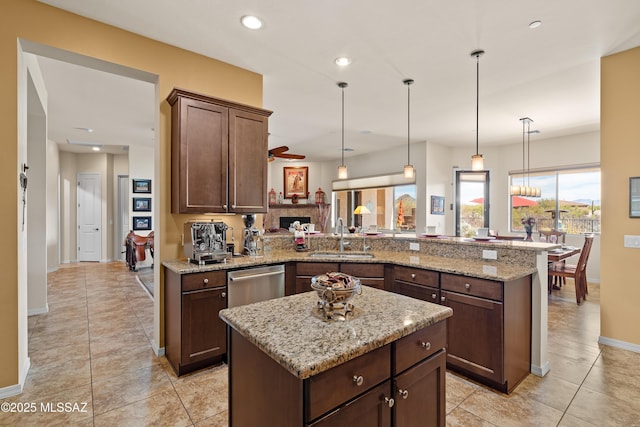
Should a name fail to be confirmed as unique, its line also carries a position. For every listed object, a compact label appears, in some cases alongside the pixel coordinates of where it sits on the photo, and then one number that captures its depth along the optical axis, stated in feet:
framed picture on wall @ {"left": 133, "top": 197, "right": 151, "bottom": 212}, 23.99
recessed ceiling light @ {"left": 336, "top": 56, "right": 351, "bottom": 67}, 10.40
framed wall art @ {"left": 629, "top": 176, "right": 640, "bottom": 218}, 9.77
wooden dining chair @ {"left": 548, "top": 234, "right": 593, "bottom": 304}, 14.52
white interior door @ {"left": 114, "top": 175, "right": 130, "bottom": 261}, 27.09
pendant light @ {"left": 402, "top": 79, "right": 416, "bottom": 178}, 12.31
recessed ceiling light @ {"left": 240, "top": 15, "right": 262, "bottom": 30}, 8.21
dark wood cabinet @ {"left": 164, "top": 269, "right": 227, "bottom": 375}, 8.20
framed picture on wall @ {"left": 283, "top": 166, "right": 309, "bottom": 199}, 30.09
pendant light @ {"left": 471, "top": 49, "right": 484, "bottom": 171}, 10.68
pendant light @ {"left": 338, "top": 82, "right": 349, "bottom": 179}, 14.62
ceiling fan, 17.54
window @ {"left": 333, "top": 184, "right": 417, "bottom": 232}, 24.14
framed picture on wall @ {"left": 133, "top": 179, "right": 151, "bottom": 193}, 23.86
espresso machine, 8.93
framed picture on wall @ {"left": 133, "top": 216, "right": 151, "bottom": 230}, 24.16
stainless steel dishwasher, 8.93
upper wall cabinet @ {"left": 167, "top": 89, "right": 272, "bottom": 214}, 9.09
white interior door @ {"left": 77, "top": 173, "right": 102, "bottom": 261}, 26.20
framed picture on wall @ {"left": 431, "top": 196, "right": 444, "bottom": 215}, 22.59
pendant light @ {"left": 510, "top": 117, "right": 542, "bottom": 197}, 18.28
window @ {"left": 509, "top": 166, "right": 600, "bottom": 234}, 20.08
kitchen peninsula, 7.52
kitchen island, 3.35
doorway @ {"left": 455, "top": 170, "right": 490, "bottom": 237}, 24.26
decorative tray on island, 4.43
